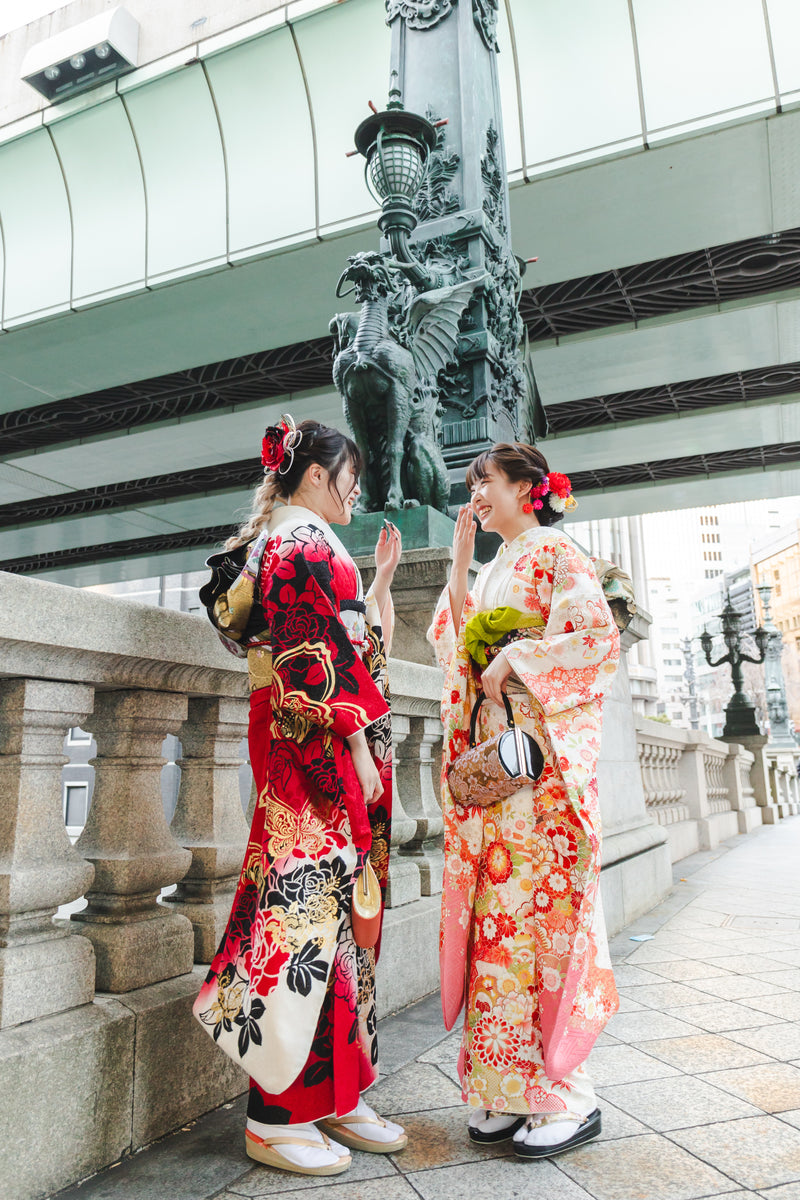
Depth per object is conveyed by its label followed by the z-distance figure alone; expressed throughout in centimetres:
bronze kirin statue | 463
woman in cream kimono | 209
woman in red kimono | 191
